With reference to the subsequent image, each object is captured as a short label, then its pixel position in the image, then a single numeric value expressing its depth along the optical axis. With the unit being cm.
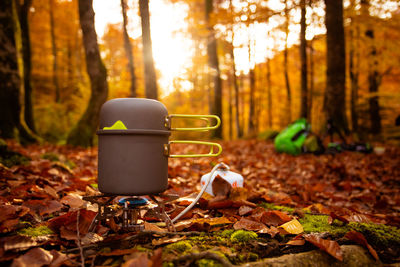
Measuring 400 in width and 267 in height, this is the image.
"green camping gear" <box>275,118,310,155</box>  554
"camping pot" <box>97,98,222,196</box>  59
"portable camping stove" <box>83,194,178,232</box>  60
